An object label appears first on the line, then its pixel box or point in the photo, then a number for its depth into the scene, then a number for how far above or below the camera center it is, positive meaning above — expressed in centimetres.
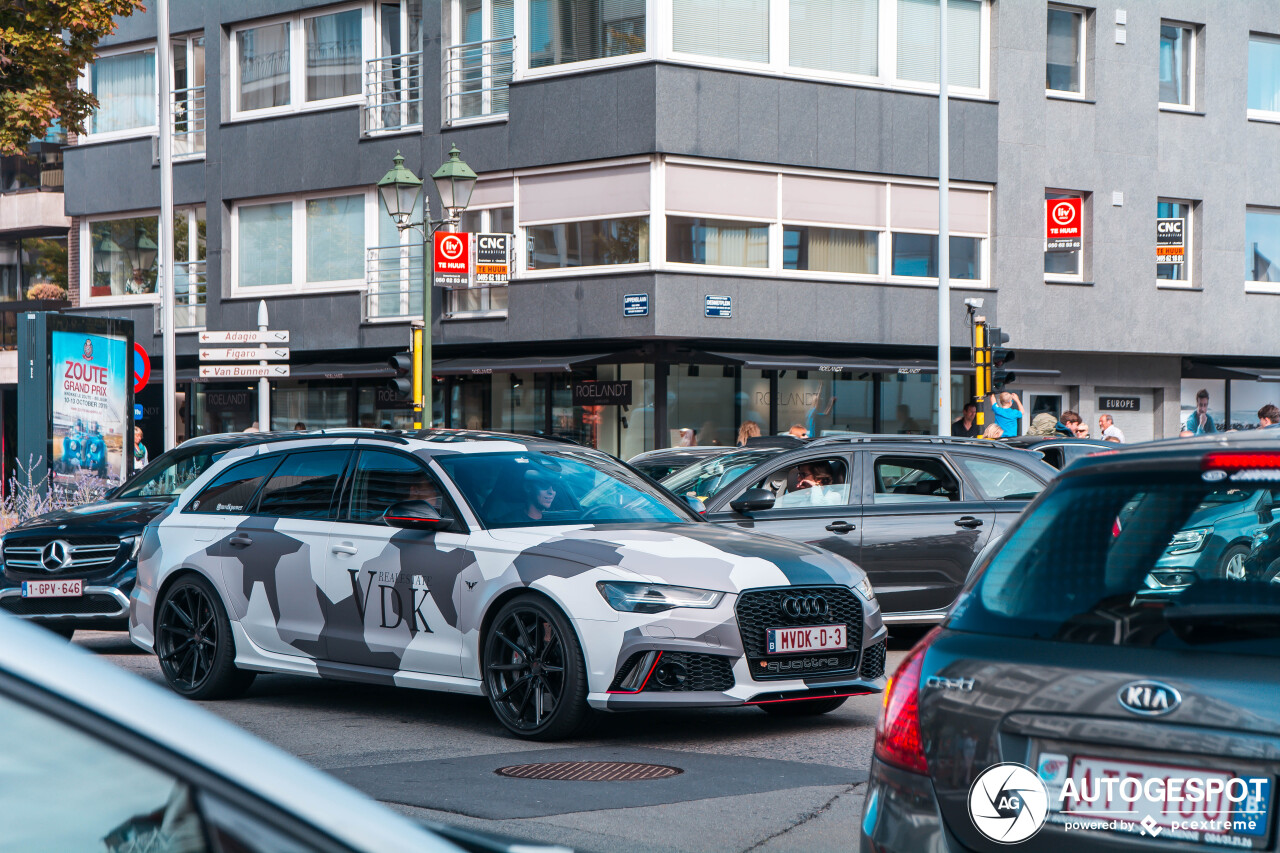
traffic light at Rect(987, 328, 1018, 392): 2425 +43
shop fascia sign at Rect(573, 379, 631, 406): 2627 -16
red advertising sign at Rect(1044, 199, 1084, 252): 2844 +296
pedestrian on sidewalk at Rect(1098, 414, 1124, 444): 2203 -67
